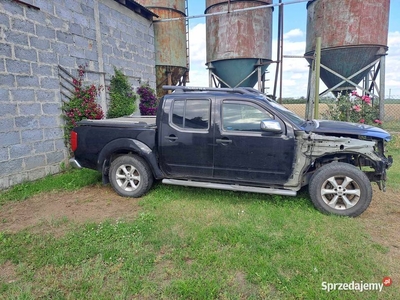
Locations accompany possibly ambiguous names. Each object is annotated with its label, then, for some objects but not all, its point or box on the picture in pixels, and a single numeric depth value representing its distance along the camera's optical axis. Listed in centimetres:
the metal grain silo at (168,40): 1028
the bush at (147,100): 947
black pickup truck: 370
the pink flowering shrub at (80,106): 625
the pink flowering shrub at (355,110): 860
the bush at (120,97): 797
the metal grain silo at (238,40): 1011
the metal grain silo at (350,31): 827
